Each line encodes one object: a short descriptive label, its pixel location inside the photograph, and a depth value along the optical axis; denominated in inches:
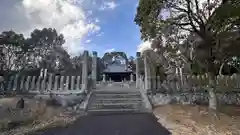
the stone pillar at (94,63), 387.3
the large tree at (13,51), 581.9
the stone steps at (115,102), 204.7
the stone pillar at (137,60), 315.8
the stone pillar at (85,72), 235.8
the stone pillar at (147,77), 237.1
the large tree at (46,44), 659.5
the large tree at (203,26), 169.8
